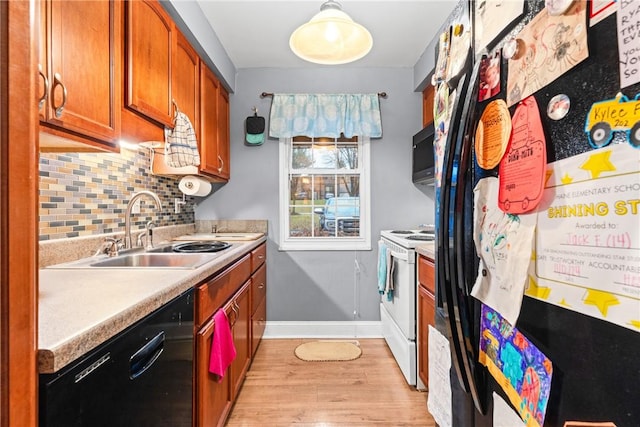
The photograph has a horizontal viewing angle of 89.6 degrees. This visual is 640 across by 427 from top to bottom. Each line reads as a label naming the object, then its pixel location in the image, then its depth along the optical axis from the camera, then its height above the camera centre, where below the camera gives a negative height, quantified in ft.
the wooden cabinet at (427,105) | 9.23 +3.30
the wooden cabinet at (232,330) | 4.34 -2.00
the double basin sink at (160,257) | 4.84 -0.66
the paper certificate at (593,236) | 1.26 -0.09
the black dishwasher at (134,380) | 2.07 -1.30
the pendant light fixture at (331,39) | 5.08 +3.06
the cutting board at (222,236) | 8.11 -0.51
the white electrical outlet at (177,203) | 8.65 +0.39
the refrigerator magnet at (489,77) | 2.16 +0.96
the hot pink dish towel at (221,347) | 4.71 -1.99
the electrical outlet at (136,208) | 6.66 +0.21
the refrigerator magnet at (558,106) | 1.58 +0.55
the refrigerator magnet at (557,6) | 1.54 +1.03
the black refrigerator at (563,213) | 1.29 +0.04
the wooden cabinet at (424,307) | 5.93 -1.74
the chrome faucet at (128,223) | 5.75 -0.09
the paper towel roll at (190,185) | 7.99 +0.81
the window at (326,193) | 10.14 +0.75
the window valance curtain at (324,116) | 9.57 +3.01
